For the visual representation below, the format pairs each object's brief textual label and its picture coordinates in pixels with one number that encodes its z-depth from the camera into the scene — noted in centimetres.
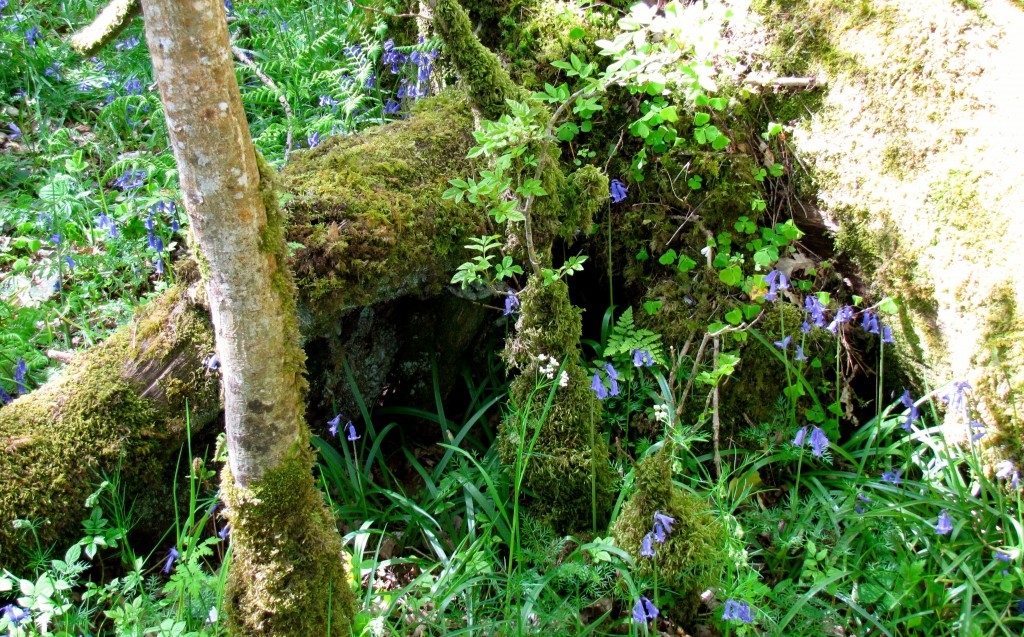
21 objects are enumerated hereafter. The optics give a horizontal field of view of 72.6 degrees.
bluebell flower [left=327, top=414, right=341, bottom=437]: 257
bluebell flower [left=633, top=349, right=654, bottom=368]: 257
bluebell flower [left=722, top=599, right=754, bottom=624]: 192
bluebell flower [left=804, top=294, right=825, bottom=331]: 258
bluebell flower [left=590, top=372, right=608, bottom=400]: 247
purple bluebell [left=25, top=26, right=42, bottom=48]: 464
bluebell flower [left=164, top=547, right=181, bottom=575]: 212
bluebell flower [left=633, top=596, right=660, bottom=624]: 190
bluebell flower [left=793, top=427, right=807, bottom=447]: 243
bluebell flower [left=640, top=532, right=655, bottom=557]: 199
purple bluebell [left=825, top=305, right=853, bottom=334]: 250
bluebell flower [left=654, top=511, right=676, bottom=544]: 198
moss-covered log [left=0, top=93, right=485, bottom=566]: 218
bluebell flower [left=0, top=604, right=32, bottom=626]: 187
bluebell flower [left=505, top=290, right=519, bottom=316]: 247
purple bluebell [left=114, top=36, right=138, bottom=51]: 457
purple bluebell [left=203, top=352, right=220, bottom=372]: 222
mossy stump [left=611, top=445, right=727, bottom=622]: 202
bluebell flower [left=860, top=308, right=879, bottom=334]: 255
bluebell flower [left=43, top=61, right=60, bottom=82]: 466
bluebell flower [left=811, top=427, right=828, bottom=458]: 241
